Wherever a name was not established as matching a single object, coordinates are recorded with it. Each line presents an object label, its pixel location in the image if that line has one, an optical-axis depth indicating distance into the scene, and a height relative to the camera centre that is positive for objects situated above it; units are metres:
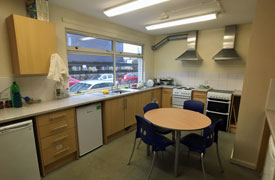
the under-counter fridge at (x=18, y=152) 1.58 -0.99
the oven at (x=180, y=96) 4.01 -0.73
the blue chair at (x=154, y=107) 2.46 -0.70
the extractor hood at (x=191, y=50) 4.14 +0.63
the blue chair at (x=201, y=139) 1.79 -1.00
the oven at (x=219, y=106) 3.35 -0.86
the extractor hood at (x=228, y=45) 3.59 +0.68
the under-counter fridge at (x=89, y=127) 2.37 -1.02
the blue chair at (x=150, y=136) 1.85 -0.91
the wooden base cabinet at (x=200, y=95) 3.80 -0.67
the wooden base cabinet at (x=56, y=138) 1.93 -1.02
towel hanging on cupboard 2.23 -0.02
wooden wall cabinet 1.92 +0.36
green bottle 2.04 -0.40
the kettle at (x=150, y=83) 4.48 -0.41
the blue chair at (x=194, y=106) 2.67 -0.67
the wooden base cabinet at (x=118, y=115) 2.79 -0.98
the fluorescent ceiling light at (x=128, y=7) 2.17 +1.06
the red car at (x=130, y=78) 4.29 -0.24
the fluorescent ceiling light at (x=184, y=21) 2.80 +1.09
